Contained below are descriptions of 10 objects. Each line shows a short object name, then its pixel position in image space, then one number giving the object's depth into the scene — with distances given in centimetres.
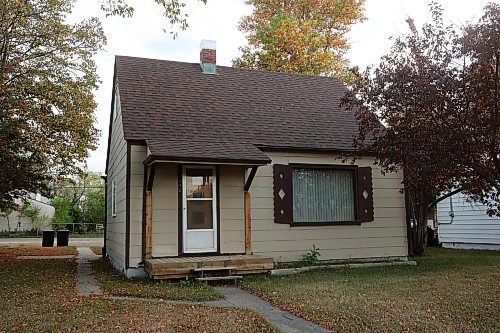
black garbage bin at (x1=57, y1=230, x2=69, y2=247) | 2240
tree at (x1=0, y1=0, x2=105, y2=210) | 1636
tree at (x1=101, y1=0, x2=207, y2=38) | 745
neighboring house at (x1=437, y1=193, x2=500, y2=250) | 1674
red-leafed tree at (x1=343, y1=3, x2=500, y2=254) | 802
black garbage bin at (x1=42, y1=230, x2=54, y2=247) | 2175
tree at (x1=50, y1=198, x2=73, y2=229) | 3302
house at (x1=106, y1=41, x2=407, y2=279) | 967
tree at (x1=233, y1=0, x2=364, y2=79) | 2288
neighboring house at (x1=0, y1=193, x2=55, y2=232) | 3266
